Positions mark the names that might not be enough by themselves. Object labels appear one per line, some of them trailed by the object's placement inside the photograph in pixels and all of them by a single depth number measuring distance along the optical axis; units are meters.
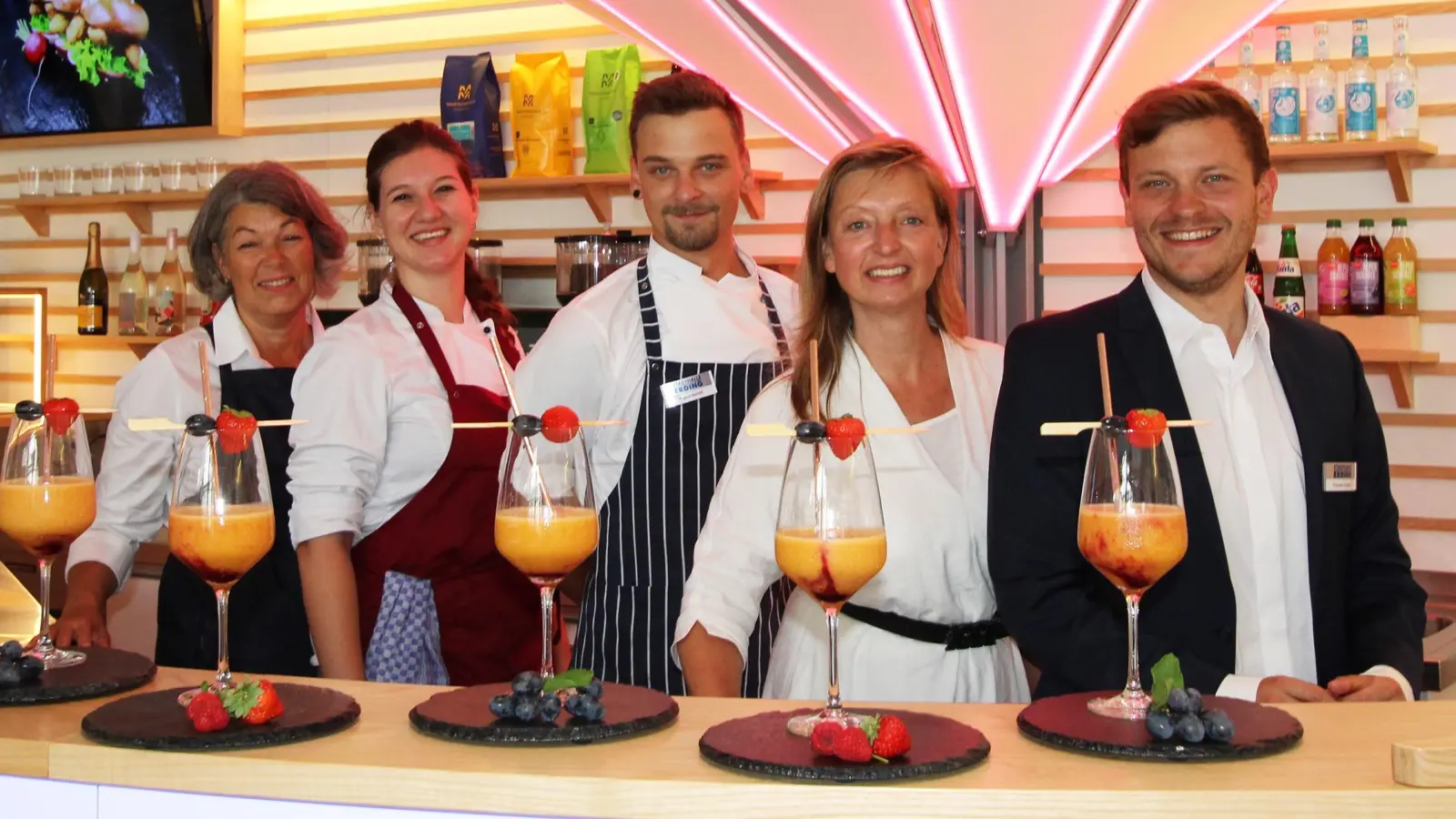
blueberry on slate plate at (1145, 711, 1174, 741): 1.57
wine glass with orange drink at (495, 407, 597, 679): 1.83
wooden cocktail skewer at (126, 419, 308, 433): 1.83
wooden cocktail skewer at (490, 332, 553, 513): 1.83
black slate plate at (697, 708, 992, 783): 1.49
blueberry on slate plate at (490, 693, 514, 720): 1.69
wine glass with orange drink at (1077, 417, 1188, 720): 1.74
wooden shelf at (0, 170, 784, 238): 5.25
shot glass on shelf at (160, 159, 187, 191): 6.34
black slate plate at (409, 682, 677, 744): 1.64
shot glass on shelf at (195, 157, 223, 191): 6.23
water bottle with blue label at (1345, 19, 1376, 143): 4.13
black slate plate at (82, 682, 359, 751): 1.65
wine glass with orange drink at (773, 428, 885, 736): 1.68
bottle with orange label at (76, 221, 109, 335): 6.44
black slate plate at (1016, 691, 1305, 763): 1.55
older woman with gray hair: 2.98
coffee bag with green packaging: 5.05
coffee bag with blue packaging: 5.39
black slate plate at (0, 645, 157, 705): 1.89
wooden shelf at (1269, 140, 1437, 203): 4.12
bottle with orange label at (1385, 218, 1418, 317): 4.17
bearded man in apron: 2.81
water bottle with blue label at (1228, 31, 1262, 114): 4.31
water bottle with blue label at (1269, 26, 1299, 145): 4.17
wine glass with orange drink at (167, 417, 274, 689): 1.88
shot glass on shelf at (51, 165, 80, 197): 6.51
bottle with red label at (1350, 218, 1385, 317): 4.18
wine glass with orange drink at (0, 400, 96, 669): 2.12
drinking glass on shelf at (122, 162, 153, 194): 6.41
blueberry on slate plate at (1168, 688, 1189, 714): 1.58
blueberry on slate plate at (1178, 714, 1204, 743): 1.55
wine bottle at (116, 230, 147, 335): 6.33
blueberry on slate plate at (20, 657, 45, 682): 1.95
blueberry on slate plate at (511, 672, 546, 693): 1.71
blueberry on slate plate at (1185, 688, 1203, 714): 1.58
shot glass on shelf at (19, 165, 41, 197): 6.59
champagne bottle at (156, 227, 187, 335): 6.27
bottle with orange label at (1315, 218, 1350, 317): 4.19
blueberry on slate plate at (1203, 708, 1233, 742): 1.56
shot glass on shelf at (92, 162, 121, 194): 6.45
